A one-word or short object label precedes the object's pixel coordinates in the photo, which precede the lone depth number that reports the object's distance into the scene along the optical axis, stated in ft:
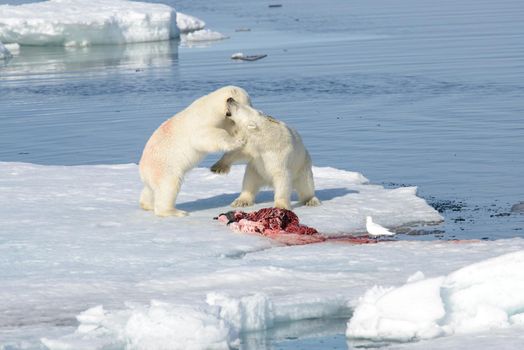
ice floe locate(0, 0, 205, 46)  191.21
